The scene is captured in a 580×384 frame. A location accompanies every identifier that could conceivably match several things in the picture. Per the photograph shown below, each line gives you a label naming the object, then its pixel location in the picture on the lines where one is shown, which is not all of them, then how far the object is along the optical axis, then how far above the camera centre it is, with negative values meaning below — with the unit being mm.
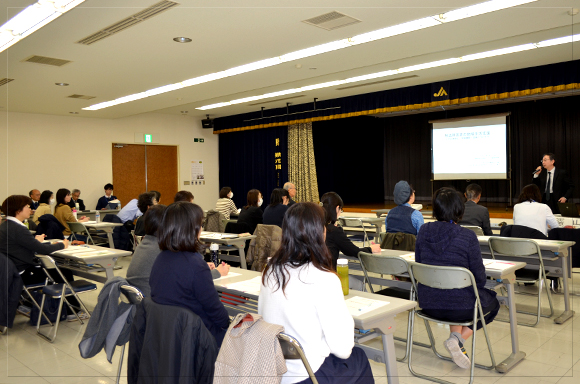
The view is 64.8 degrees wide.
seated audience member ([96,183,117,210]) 10391 -402
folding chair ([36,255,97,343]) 3877 -933
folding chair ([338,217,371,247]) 6811 -715
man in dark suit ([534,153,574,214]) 6688 -158
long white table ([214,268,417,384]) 2096 -673
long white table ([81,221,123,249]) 6745 -664
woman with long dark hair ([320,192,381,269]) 3322 -410
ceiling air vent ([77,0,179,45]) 4109 +1560
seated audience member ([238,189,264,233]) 6004 -449
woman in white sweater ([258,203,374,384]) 1802 -491
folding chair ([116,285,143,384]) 2421 -613
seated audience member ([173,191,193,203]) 5512 -191
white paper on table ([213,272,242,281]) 2949 -632
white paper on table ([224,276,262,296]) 2556 -623
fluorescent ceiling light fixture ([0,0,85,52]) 3900 +1528
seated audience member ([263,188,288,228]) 5574 -385
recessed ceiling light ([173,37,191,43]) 4992 +1553
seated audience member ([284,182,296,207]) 7383 -154
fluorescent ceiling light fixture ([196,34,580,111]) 5938 +1687
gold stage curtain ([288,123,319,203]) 10820 +397
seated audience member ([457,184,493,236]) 4969 -417
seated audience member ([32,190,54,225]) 6508 -318
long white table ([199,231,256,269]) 5250 -692
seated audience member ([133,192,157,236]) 4933 -241
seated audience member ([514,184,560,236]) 4688 -390
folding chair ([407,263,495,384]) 2766 -653
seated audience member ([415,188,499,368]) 2861 -542
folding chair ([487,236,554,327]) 3887 -659
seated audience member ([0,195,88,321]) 4004 -538
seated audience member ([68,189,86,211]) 9547 -410
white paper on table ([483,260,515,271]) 3069 -618
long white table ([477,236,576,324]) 3926 -791
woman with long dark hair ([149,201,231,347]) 2076 -429
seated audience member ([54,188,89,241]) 6706 -418
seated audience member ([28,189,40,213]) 8866 -264
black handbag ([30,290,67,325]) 4340 -1212
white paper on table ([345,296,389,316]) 2162 -630
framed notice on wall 12195 +186
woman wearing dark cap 4219 -355
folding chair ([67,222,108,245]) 6531 -660
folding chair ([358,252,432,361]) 3127 -649
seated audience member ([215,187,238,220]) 7293 -396
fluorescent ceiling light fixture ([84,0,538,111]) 4395 +1606
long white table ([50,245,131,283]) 3965 -670
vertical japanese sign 11375 +468
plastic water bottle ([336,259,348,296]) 2355 -477
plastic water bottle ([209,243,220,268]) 3162 -523
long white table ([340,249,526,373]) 3023 -881
